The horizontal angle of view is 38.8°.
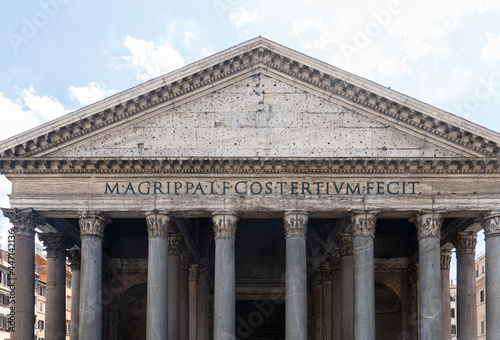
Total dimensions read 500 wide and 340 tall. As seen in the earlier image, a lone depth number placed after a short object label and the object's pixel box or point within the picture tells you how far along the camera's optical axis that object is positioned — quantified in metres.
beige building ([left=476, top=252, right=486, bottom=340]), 56.19
